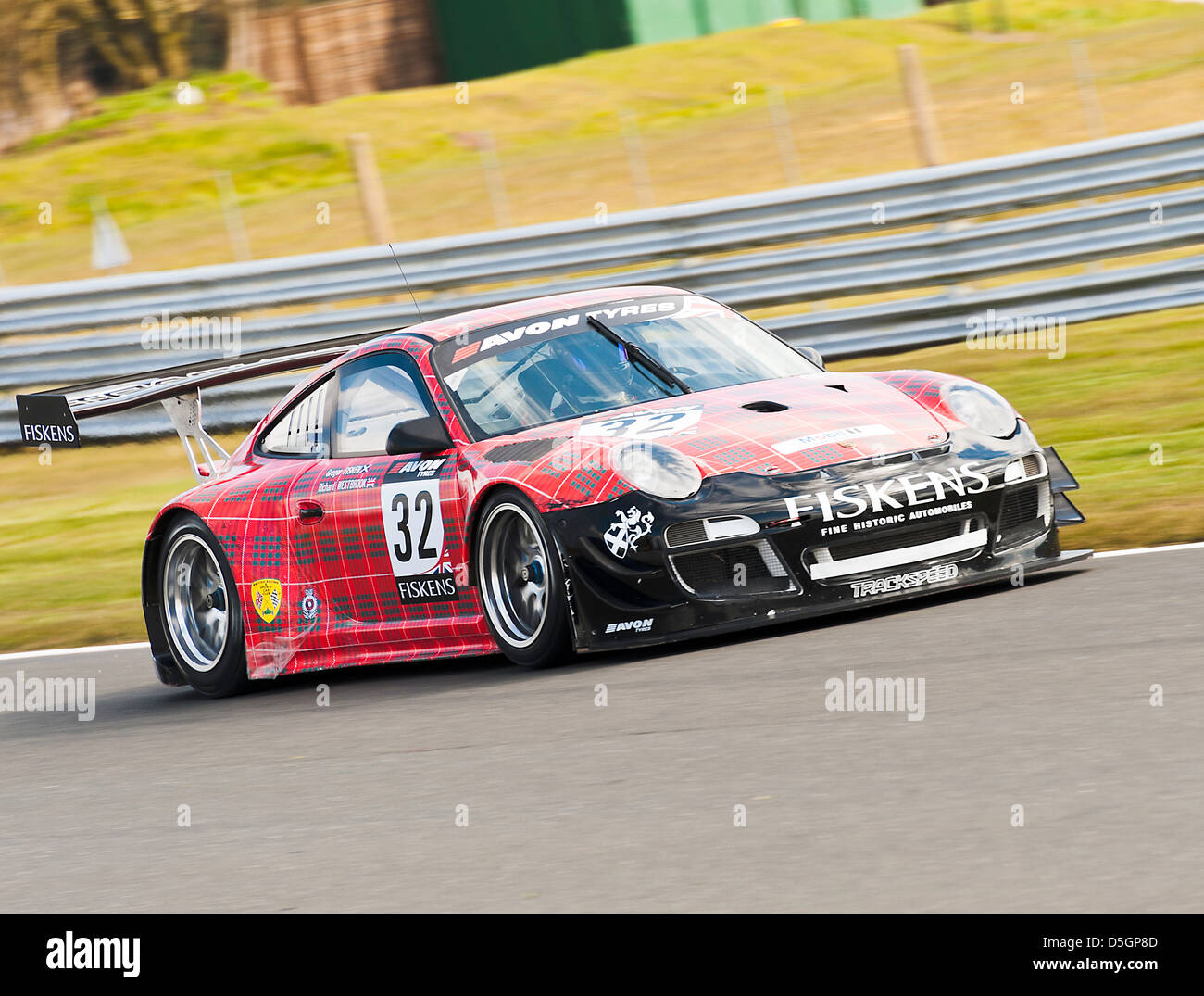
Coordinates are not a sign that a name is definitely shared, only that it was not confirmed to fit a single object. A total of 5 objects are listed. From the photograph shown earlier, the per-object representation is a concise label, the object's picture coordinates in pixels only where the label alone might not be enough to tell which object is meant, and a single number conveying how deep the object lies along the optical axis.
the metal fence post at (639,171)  19.58
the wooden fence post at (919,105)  14.94
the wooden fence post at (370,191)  15.73
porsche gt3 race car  6.39
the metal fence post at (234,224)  19.92
